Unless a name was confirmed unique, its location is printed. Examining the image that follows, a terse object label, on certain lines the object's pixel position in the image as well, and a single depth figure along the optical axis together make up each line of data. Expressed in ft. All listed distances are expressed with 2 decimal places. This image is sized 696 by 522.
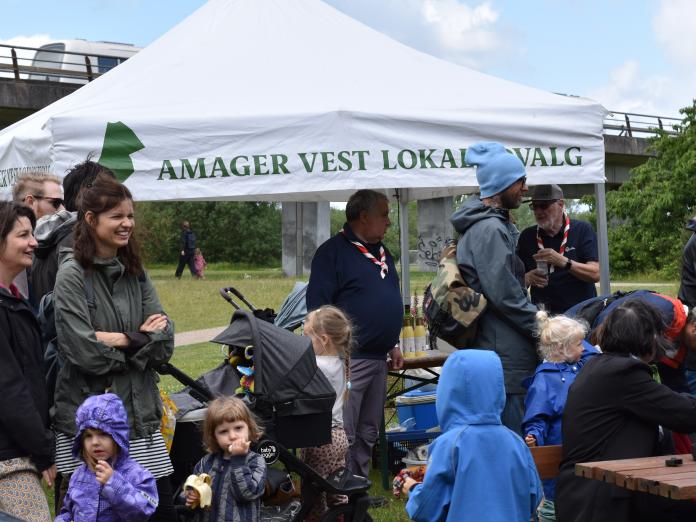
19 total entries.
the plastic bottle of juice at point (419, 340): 22.45
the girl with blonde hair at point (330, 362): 17.89
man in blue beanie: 17.08
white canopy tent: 18.31
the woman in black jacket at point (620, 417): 13.57
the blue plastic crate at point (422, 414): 24.66
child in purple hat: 13.21
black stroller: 15.97
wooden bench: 14.58
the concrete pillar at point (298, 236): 120.47
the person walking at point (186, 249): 112.34
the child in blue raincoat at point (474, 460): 12.05
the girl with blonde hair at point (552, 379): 16.02
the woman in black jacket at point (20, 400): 12.71
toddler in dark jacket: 14.64
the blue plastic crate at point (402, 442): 23.79
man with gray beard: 21.98
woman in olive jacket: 14.01
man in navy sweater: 19.60
